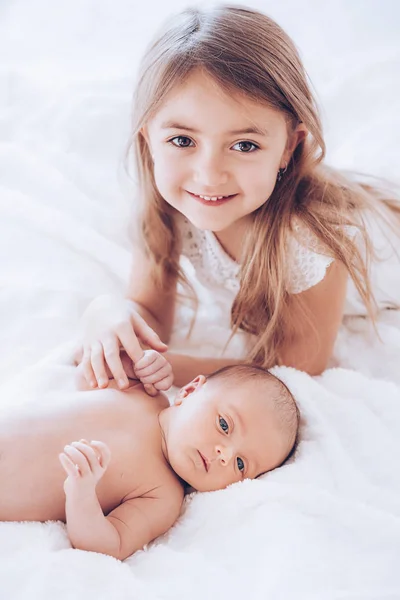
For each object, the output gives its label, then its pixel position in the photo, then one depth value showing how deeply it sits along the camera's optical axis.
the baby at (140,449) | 0.96
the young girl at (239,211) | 1.05
